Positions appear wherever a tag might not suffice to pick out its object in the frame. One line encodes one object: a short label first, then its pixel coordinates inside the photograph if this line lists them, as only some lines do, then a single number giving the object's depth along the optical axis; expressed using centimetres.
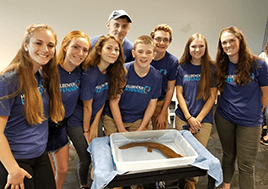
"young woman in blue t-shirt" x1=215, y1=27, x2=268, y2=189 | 185
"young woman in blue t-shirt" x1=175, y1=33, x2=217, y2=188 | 202
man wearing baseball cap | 214
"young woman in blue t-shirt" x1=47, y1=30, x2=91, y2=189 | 164
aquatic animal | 146
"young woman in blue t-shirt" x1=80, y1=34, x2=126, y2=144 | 176
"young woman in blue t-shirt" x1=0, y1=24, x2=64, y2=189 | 117
